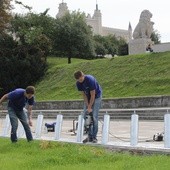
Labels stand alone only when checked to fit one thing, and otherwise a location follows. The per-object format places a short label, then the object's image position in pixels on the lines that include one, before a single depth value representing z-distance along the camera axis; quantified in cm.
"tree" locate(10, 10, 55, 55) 4581
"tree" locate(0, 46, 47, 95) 4369
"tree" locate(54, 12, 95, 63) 5600
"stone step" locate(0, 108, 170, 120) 1877
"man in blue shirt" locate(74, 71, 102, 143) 1155
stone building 12552
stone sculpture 4628
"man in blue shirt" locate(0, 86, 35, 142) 1231
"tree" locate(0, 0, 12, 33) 4049
